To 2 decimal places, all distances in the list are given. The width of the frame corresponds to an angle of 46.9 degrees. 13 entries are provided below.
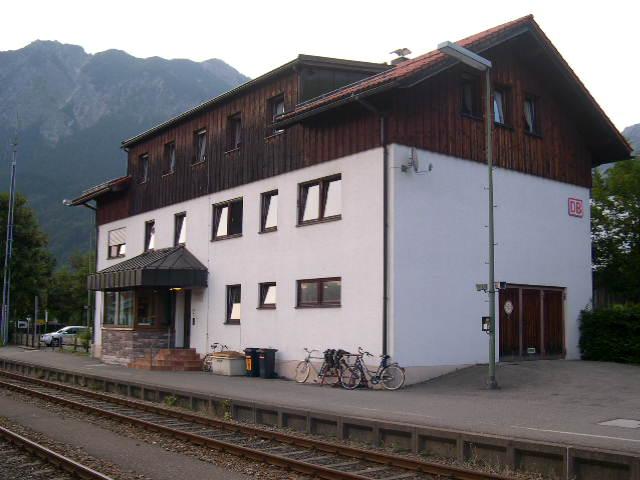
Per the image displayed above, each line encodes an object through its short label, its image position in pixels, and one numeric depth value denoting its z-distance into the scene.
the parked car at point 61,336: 45.19
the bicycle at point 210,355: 23.30
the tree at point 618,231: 24.09
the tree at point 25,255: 51.31
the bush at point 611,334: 19.83
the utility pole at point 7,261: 43.96
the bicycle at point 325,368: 17.72
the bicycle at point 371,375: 16.83
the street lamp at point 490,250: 15.47
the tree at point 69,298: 72.50
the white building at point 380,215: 17.81
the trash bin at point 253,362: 20.77
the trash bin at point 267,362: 20.41
